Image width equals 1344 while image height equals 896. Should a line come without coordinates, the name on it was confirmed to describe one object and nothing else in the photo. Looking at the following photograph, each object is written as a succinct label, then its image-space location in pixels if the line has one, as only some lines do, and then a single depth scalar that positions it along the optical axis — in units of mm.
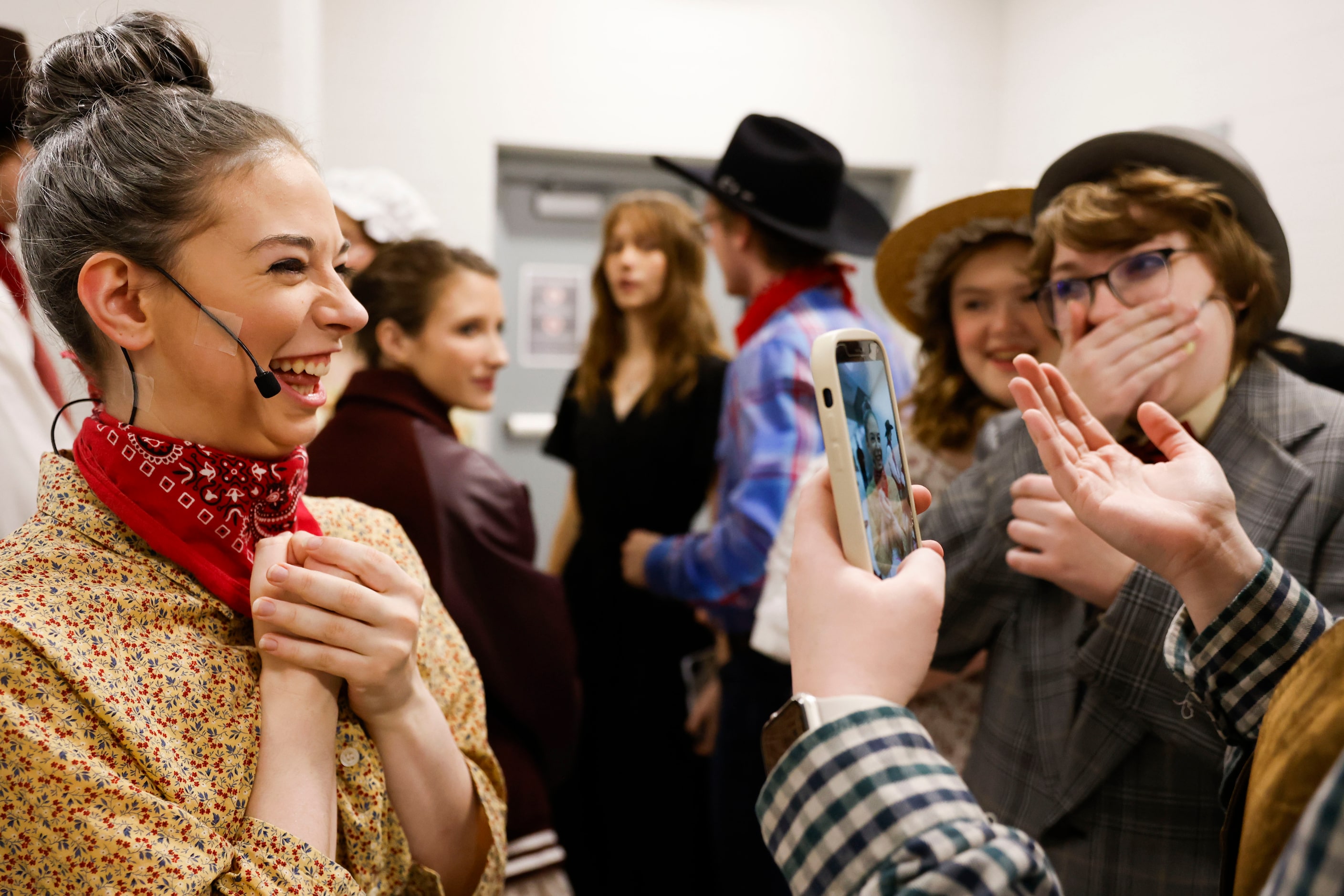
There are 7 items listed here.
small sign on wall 3797
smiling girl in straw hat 1445
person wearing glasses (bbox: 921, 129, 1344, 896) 1008
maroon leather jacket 1502
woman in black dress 2469
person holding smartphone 540
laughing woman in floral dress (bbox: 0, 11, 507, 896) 742
